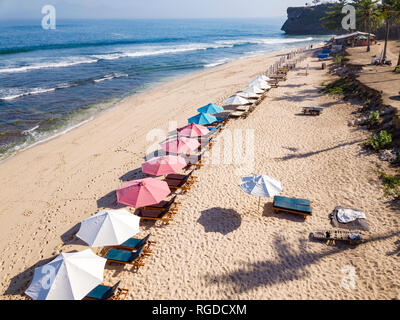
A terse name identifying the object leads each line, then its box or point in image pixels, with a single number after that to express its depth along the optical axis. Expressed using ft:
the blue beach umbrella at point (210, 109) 59.21
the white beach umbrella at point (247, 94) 70.71
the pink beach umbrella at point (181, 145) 42.70
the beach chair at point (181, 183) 38.93
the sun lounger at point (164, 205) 34.37
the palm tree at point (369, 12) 107.86
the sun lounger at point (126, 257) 26.89
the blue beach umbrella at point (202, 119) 55.16
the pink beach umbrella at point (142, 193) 30.94
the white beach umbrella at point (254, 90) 72.73
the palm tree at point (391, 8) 64.68
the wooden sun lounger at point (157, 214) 32.76
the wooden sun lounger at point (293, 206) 31.72
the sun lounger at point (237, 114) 63.36
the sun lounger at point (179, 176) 40.67
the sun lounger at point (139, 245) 28.58
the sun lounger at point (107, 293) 23.09
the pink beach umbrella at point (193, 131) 47.98
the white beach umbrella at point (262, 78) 81.33
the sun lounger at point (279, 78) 93.14
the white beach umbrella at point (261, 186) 30.36
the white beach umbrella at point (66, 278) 20.45
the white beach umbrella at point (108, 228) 25.93
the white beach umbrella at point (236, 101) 64.76
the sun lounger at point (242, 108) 66.03
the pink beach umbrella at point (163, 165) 37.17
